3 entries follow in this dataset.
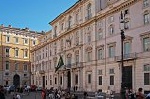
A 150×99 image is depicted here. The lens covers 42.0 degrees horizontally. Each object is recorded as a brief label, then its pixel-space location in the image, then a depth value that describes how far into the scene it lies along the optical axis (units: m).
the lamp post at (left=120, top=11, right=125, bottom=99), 12.63
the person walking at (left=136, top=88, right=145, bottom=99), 9.58
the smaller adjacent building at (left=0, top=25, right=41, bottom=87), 55.97
